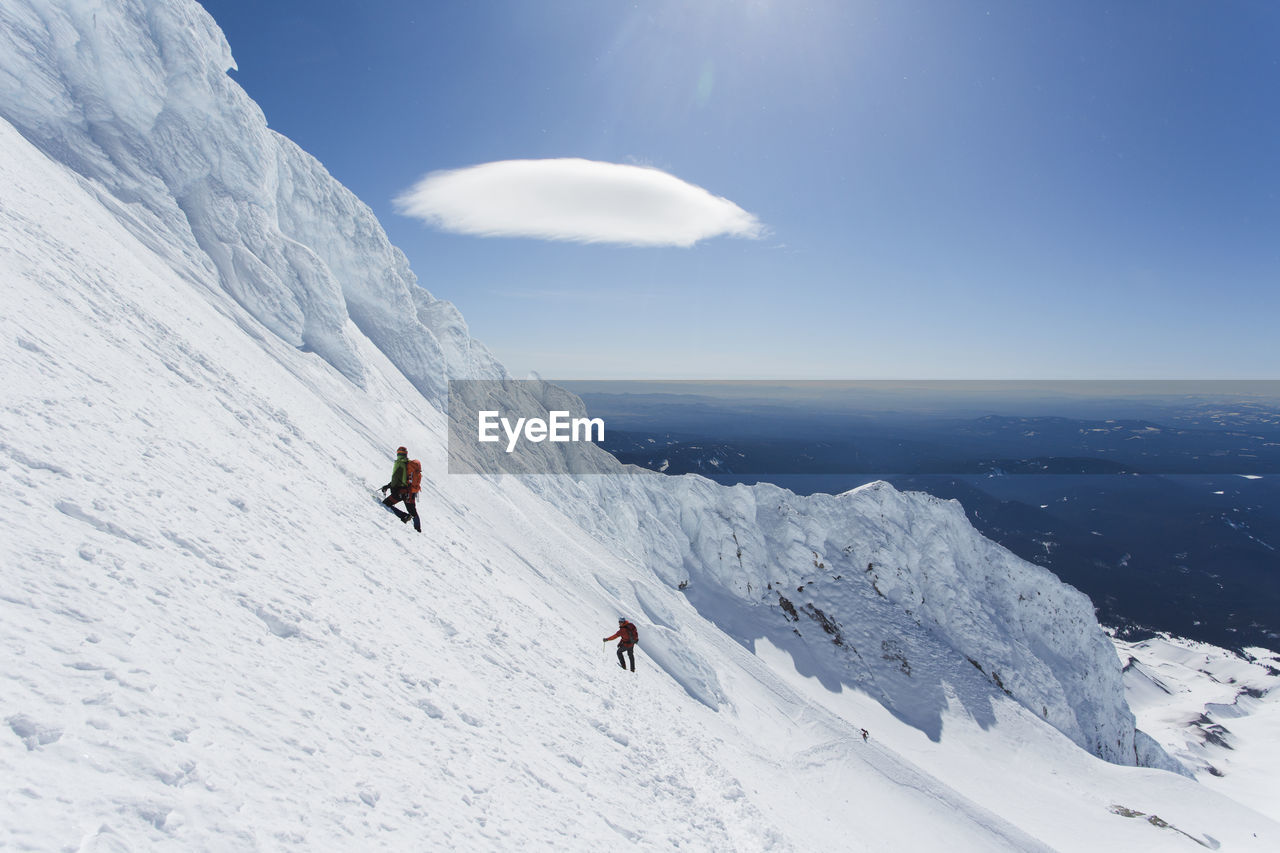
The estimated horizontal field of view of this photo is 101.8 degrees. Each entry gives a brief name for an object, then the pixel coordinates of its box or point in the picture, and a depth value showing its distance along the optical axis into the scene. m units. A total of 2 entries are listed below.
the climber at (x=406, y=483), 14.94
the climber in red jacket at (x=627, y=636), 17.52
